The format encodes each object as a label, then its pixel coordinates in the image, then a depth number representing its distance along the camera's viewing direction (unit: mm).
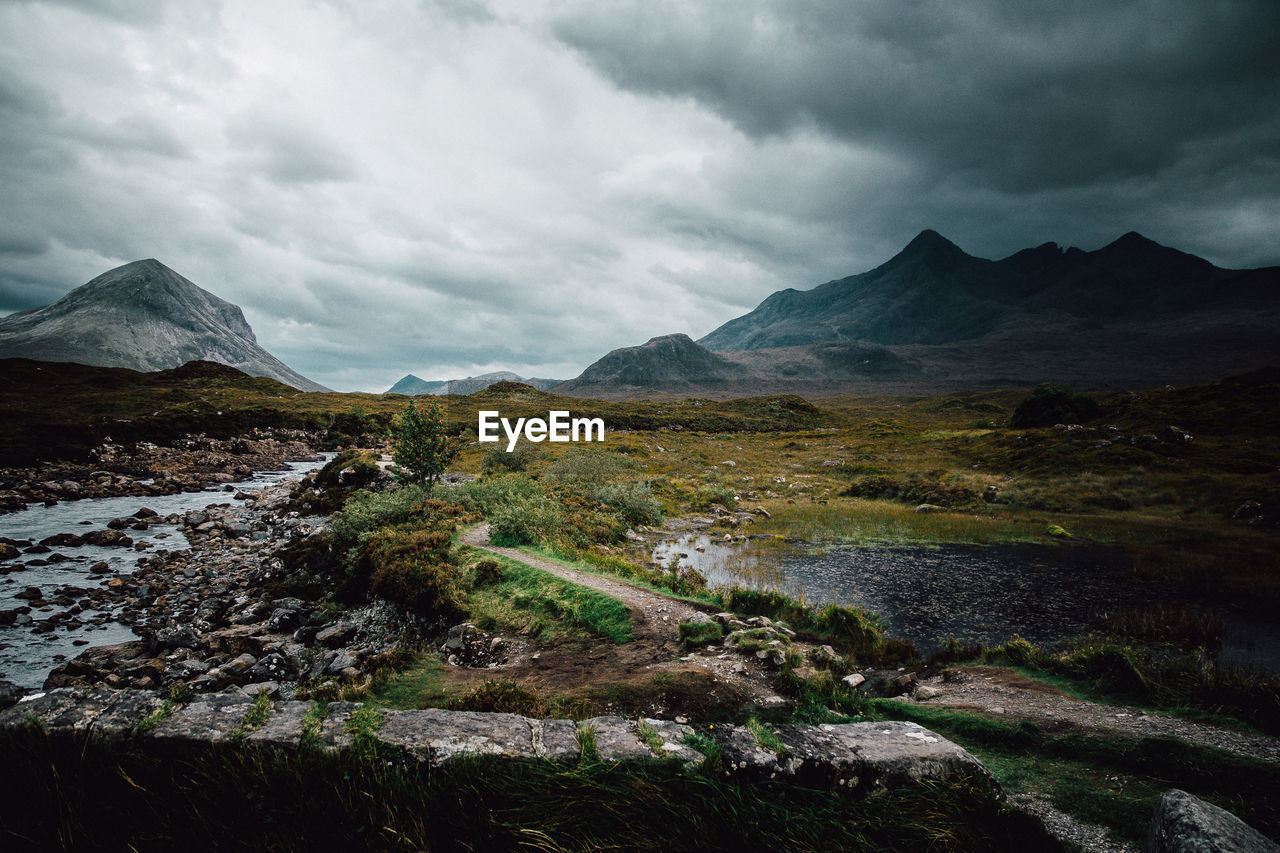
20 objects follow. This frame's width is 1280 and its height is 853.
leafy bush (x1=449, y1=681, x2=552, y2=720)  6012
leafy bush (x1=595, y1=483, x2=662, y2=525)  23109
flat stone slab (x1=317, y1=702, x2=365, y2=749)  4395
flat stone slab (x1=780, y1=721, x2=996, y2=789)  4516
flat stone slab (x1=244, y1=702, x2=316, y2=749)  4352
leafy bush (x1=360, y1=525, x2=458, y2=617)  11969
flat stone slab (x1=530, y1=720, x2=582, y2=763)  4387
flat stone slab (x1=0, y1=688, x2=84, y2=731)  4215
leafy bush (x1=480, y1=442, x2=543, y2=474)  34947
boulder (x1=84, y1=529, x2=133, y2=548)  19922
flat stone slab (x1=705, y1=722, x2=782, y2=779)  4426
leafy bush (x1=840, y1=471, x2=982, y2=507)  27703
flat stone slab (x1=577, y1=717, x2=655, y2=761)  4445
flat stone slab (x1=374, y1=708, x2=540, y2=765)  4363
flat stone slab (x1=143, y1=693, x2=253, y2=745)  4348
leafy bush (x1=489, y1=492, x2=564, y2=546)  16172
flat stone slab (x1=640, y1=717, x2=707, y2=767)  4438
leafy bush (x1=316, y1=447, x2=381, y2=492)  28688
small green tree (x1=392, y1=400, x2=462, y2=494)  20906
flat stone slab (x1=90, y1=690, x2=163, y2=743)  4293
